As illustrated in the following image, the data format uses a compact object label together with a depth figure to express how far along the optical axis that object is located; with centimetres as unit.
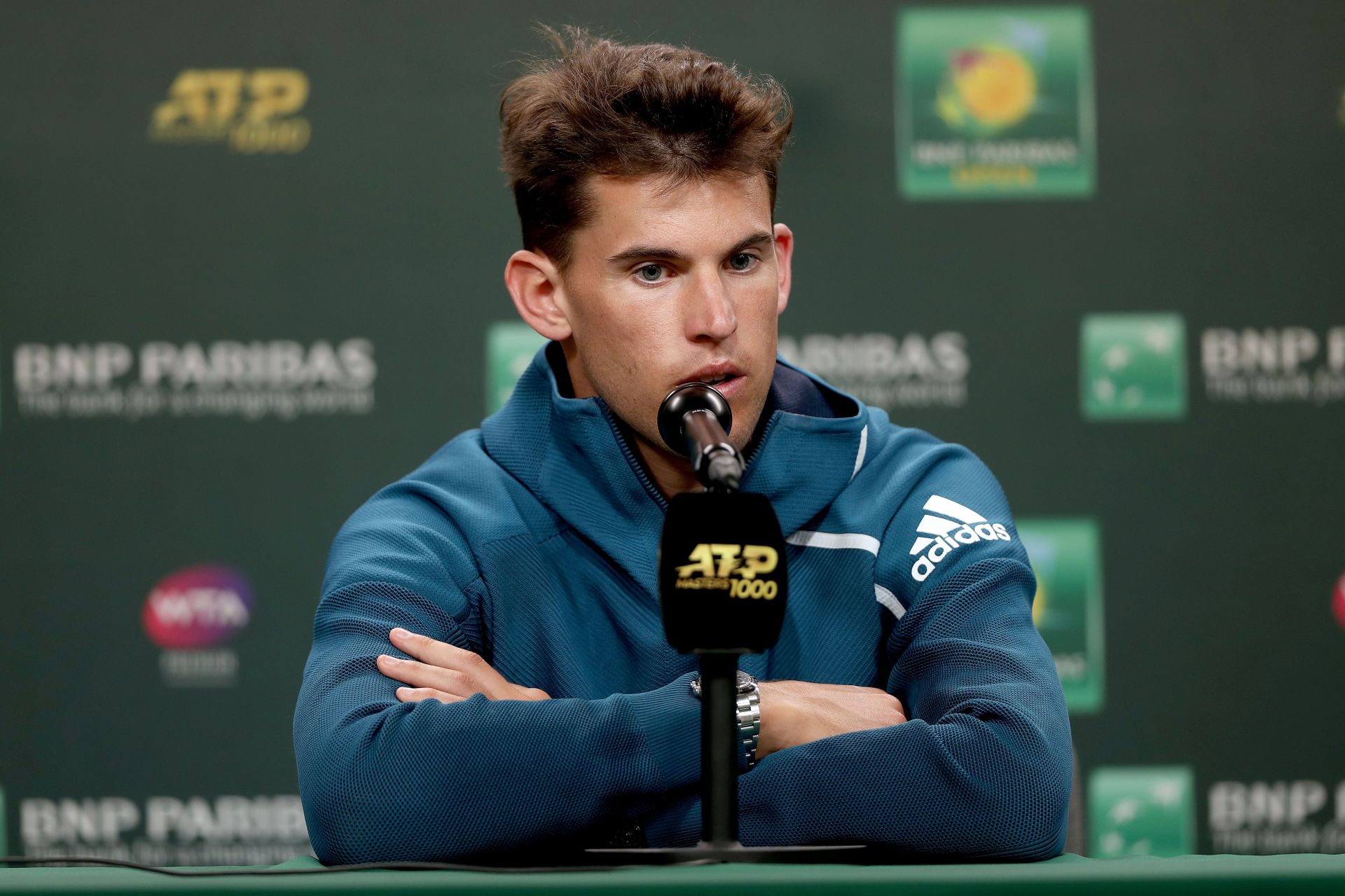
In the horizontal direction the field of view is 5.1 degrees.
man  924
